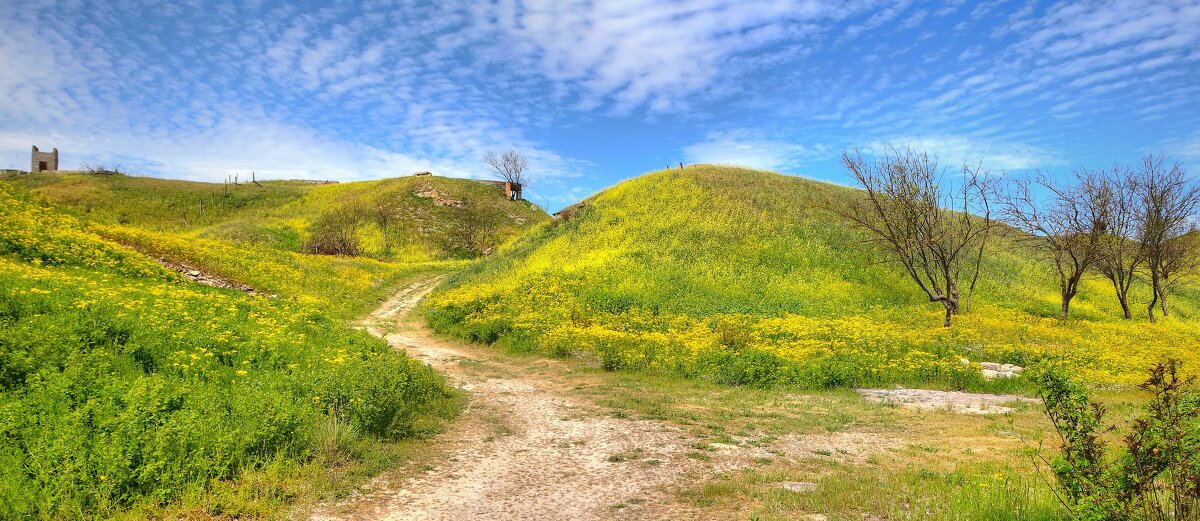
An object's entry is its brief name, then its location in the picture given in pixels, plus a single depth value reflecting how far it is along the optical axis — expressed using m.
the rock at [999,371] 15.42
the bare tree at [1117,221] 26.94
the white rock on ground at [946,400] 12.42
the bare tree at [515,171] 91.88
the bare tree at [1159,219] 27.20
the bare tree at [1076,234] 26.56
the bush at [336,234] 57.09
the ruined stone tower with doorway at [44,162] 84.50
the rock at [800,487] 7.31
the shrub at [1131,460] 4.32
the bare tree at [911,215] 26.94
